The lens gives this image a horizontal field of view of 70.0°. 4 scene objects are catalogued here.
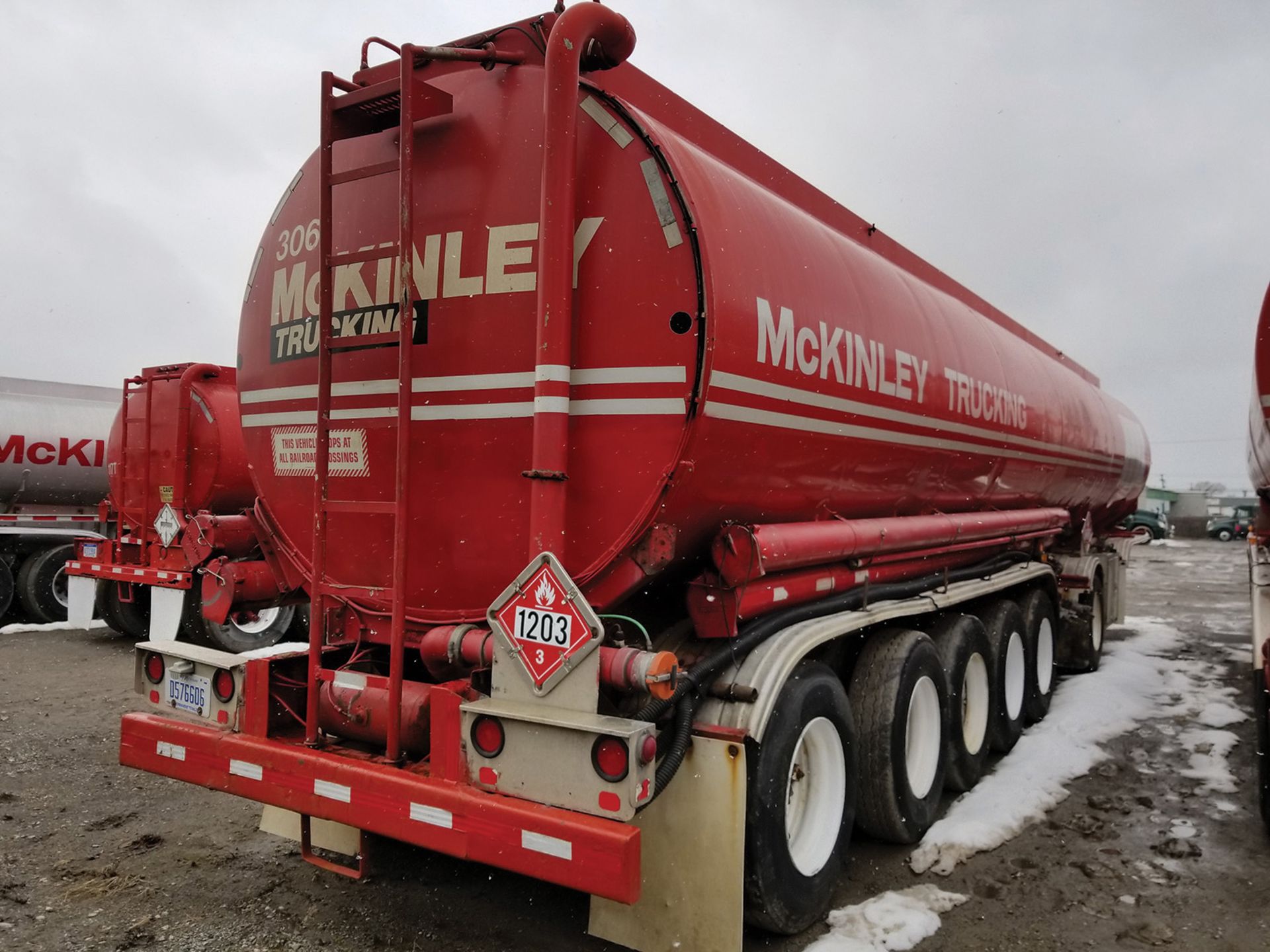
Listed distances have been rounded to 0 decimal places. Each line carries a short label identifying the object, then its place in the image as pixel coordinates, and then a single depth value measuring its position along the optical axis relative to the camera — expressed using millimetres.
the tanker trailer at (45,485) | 11148
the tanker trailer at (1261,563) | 4688
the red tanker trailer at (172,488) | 9008
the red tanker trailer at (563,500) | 2926
